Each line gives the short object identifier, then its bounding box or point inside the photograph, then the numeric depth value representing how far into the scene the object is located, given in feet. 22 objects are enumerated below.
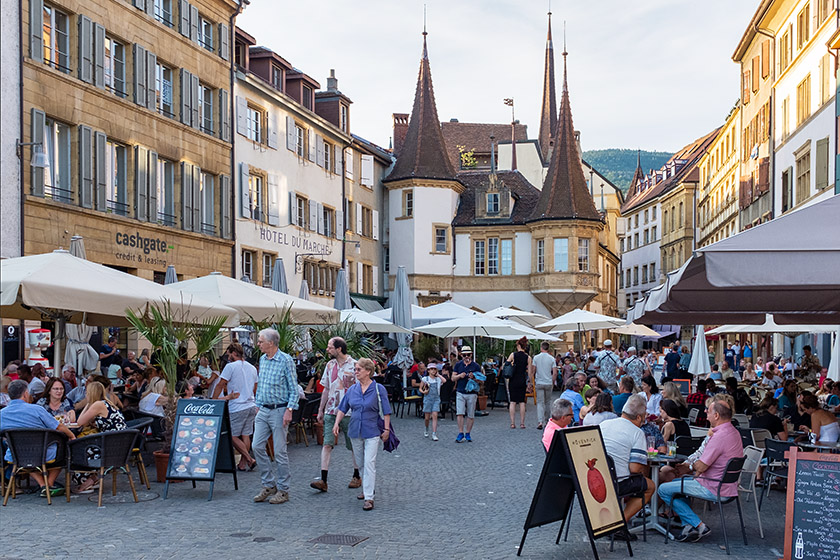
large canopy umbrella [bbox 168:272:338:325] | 51.67
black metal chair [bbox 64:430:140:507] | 32.94
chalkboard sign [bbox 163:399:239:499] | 34.86
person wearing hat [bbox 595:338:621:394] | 66.28
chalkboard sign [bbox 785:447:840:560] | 23.94
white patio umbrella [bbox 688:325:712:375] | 73.05
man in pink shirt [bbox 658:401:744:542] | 28.60
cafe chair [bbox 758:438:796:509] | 32.94
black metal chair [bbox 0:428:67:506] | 33.06
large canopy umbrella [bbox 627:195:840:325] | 23.21
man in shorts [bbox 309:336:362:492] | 36.76
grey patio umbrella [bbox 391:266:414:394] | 81.10
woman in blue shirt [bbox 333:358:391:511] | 33.94
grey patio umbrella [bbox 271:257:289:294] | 84.58
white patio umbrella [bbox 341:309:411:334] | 75.41
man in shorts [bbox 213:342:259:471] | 41.50
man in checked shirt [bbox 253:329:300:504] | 34.09
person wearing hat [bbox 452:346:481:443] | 55.26
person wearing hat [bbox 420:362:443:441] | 56.17
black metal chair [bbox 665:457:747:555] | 28.09
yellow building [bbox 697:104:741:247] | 166.91
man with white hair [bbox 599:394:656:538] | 28.30
